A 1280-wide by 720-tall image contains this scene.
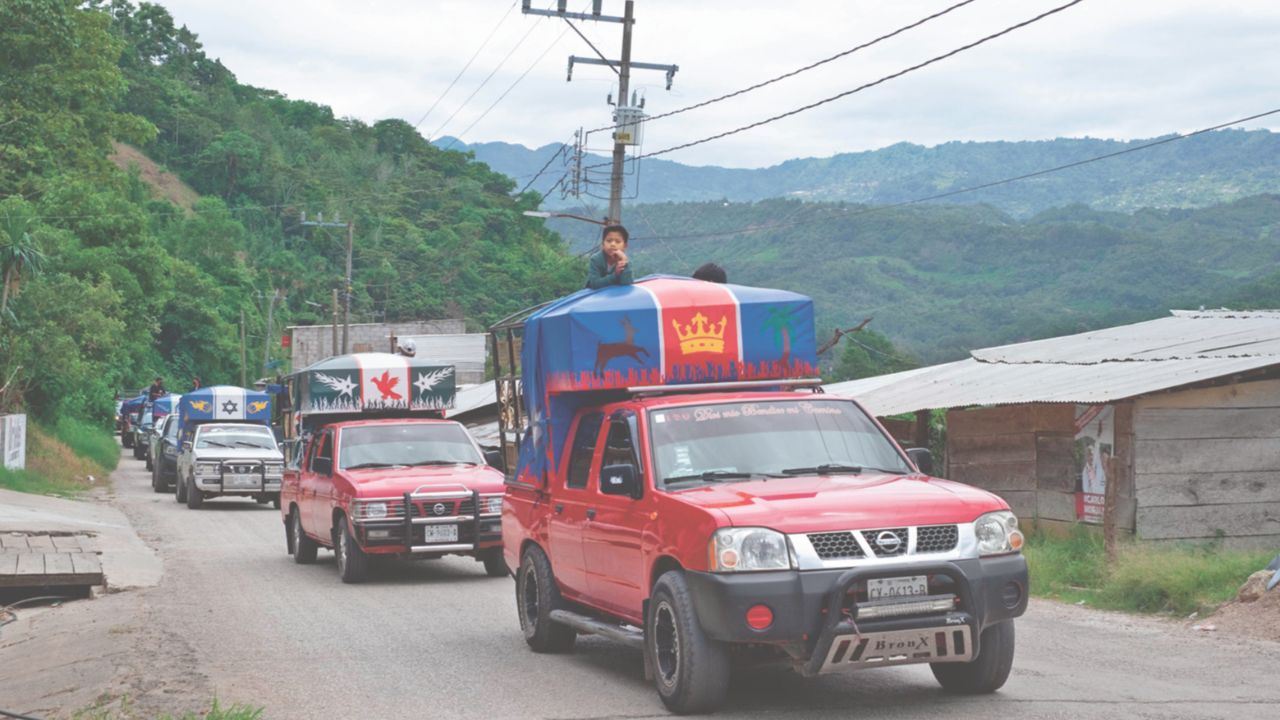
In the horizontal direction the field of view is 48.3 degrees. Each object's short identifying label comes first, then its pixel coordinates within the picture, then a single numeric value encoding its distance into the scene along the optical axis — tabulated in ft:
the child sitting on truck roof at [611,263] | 34.50
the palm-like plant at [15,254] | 114.62
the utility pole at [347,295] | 172.55
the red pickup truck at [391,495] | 50.78
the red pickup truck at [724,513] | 24.18
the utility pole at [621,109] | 96.63
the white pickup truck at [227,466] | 95.09
